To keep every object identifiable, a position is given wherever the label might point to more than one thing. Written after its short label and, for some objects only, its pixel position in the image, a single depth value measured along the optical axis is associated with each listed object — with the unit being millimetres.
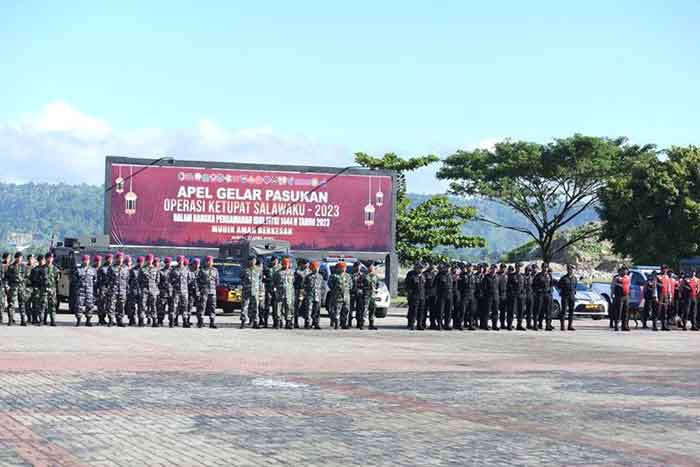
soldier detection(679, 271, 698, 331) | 32594
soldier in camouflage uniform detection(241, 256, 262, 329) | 28953
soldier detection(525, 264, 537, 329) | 30750
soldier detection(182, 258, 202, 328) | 28484
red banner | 47750
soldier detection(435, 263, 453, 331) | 30031
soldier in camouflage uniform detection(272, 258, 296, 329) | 29000
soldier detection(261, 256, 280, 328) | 29141
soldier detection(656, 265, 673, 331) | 32219
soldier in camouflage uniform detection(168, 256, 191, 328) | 28406
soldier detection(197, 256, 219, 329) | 28250
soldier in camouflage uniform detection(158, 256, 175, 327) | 28516
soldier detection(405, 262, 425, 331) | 29859
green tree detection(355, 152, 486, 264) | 59906
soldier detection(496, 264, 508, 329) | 30688
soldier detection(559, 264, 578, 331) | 30766
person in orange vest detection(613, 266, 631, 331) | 31297
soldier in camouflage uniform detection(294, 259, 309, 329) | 29481
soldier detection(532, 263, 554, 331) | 30844
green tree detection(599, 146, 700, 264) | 59000
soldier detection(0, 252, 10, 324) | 28062
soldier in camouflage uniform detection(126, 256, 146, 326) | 28641
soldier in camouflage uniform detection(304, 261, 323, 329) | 29375
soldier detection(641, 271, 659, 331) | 32219
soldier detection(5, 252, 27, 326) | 27625
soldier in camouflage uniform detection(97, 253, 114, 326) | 28188
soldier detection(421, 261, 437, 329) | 30125
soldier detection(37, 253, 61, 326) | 27531
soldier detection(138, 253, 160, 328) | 28625
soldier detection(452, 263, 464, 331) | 30359
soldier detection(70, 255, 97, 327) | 28031
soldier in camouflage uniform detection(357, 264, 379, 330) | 29688
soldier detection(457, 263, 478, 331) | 30359
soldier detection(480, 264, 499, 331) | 30484
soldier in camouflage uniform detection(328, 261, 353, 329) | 29516
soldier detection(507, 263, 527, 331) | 30641
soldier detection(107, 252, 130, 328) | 28141
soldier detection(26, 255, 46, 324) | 27625
